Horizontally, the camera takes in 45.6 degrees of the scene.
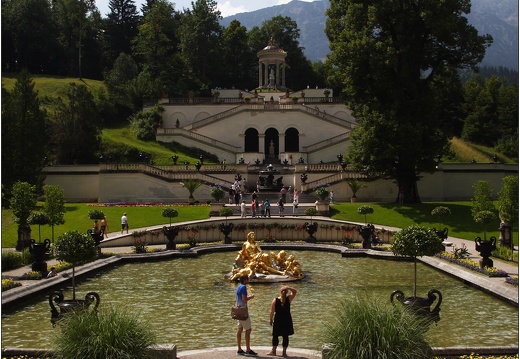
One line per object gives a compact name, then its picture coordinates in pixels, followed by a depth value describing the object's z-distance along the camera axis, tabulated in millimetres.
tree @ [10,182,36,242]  27409
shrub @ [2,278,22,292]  19000
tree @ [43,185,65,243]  28141
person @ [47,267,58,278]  21734
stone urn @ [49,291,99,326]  14188
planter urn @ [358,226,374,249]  29547
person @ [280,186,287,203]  42100
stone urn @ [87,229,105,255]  27334
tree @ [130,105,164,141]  63094
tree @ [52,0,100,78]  84906
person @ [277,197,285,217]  38656
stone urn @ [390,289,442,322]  14531
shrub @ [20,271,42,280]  21062
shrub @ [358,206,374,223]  33125
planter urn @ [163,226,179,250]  29812
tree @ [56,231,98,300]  17438
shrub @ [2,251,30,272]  23266
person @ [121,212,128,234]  33094
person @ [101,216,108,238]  32406
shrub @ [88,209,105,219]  30766
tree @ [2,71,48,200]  39625
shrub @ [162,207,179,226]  31938
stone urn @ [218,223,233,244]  31812
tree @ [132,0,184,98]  72438
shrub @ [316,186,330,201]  38375
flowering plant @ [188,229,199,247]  32256
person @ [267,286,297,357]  12117
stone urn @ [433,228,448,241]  26219
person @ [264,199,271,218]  37125
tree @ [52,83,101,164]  51812
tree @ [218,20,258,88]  86750
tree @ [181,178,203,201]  44375
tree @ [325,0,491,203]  38438
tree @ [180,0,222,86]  77125
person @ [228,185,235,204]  42981
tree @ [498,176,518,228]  27128
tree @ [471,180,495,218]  30000
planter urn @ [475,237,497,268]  22547
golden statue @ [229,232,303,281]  22109
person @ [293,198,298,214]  39038
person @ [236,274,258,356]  12227
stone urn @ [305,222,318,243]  32312
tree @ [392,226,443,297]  16797
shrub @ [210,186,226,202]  37812
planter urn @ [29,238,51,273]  21875
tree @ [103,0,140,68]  89188
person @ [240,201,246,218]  36625
